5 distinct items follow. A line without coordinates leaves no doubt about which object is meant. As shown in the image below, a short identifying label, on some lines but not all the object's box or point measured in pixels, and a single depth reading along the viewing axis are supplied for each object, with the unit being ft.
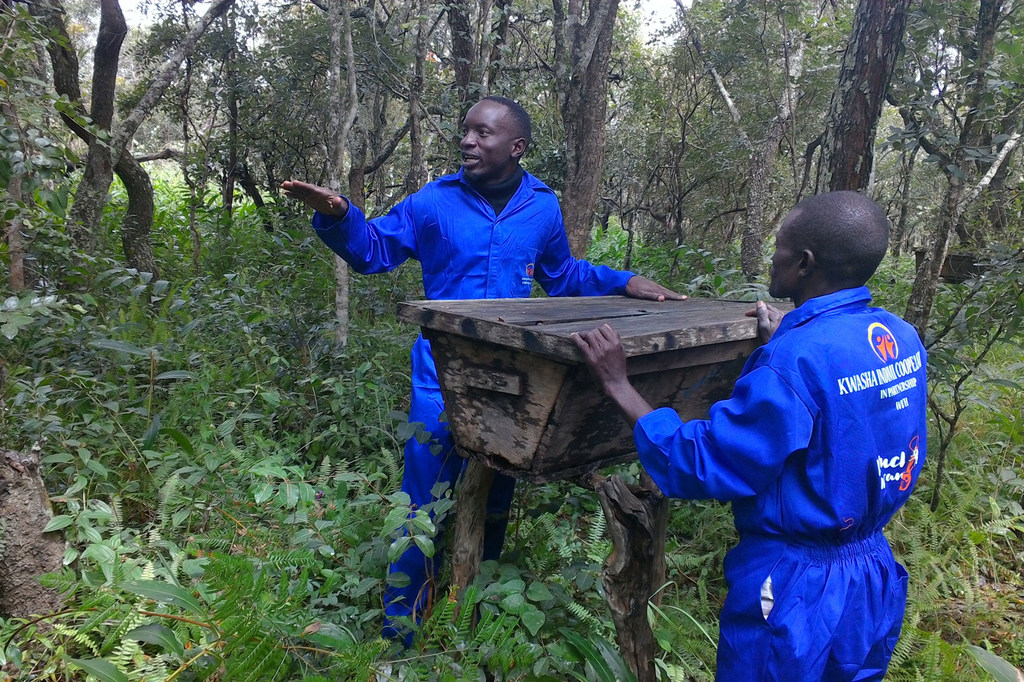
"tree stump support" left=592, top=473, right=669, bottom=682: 5.94
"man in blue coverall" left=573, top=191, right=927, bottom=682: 4.83
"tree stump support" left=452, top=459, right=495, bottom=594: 7.28
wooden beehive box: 5.32
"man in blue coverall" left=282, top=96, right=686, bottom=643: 7.83
